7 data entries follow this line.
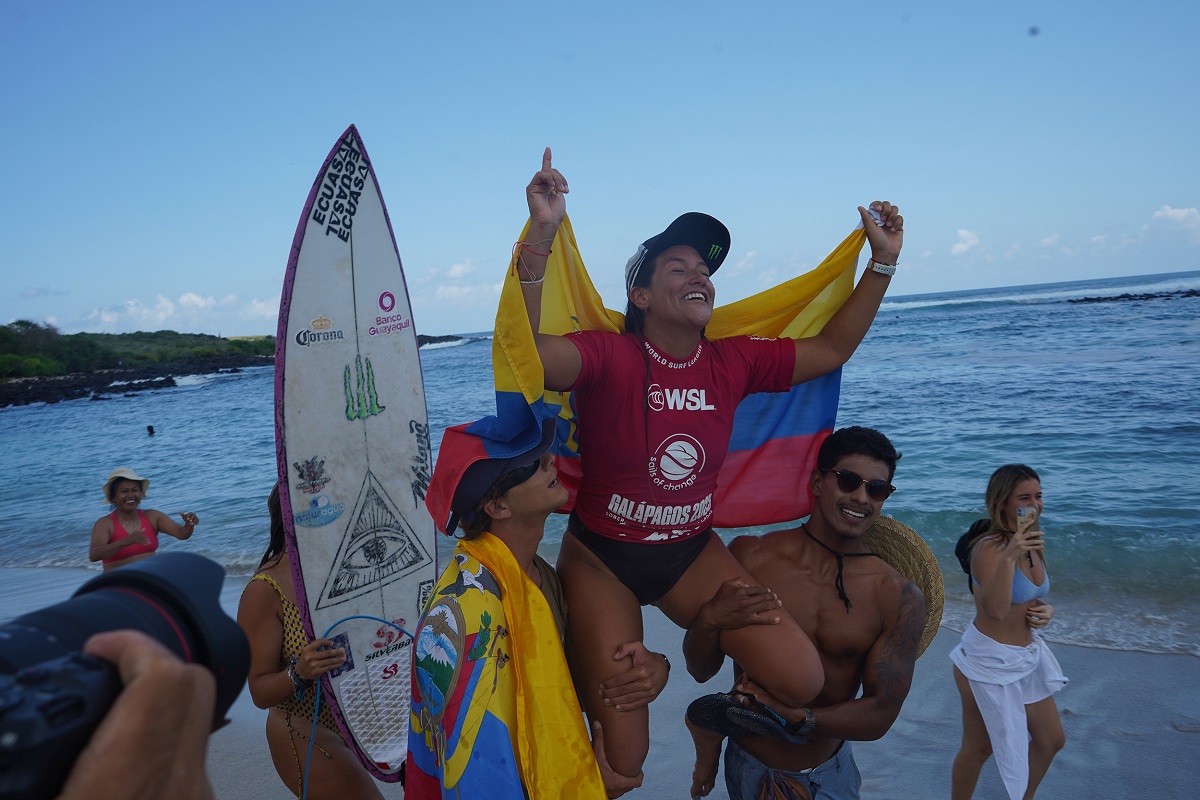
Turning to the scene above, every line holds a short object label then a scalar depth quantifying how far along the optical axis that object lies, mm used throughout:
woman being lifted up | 2869
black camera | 945
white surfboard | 3795
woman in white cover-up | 3887
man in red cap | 2254
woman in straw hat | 6154
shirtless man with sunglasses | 2877
